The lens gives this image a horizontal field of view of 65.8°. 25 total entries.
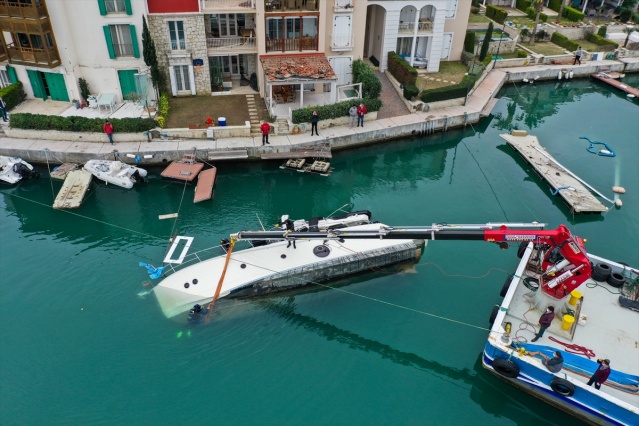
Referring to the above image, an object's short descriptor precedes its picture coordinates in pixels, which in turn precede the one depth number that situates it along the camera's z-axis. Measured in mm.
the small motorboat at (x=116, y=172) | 31578
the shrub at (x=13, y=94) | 36250
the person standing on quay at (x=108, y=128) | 33438
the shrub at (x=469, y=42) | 48928
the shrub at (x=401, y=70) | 41375
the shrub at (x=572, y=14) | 59125
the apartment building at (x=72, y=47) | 34469
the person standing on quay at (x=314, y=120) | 35053
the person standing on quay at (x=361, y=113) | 36562
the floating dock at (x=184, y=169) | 31916
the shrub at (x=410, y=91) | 39938
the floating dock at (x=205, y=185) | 30578
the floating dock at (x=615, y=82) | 47825
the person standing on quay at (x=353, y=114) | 36562
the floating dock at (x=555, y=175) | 30594
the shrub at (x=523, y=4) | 63628
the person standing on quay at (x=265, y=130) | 33562
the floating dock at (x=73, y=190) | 29812
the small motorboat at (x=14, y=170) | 31516
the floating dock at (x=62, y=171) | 32000
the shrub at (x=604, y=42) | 53906
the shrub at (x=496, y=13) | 58581
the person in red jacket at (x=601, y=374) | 17245
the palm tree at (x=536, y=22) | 51281
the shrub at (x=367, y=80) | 37938
